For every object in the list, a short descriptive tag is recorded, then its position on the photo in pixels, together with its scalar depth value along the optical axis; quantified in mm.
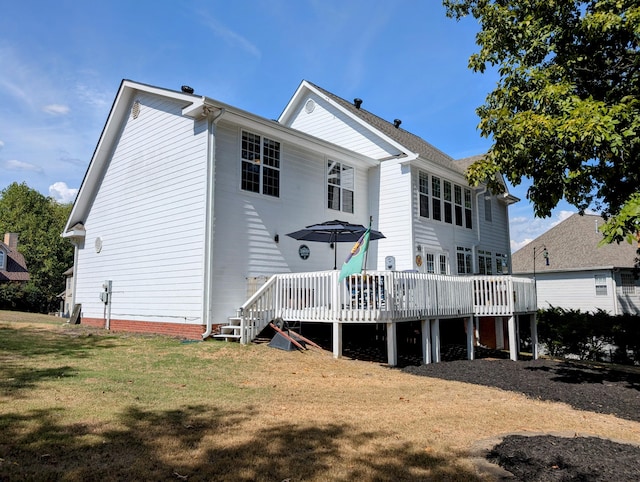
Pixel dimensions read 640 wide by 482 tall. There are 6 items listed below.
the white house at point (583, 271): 26250
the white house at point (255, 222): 11250
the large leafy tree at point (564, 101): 7027
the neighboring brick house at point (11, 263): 42250
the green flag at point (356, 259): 9258
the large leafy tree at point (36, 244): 39844
